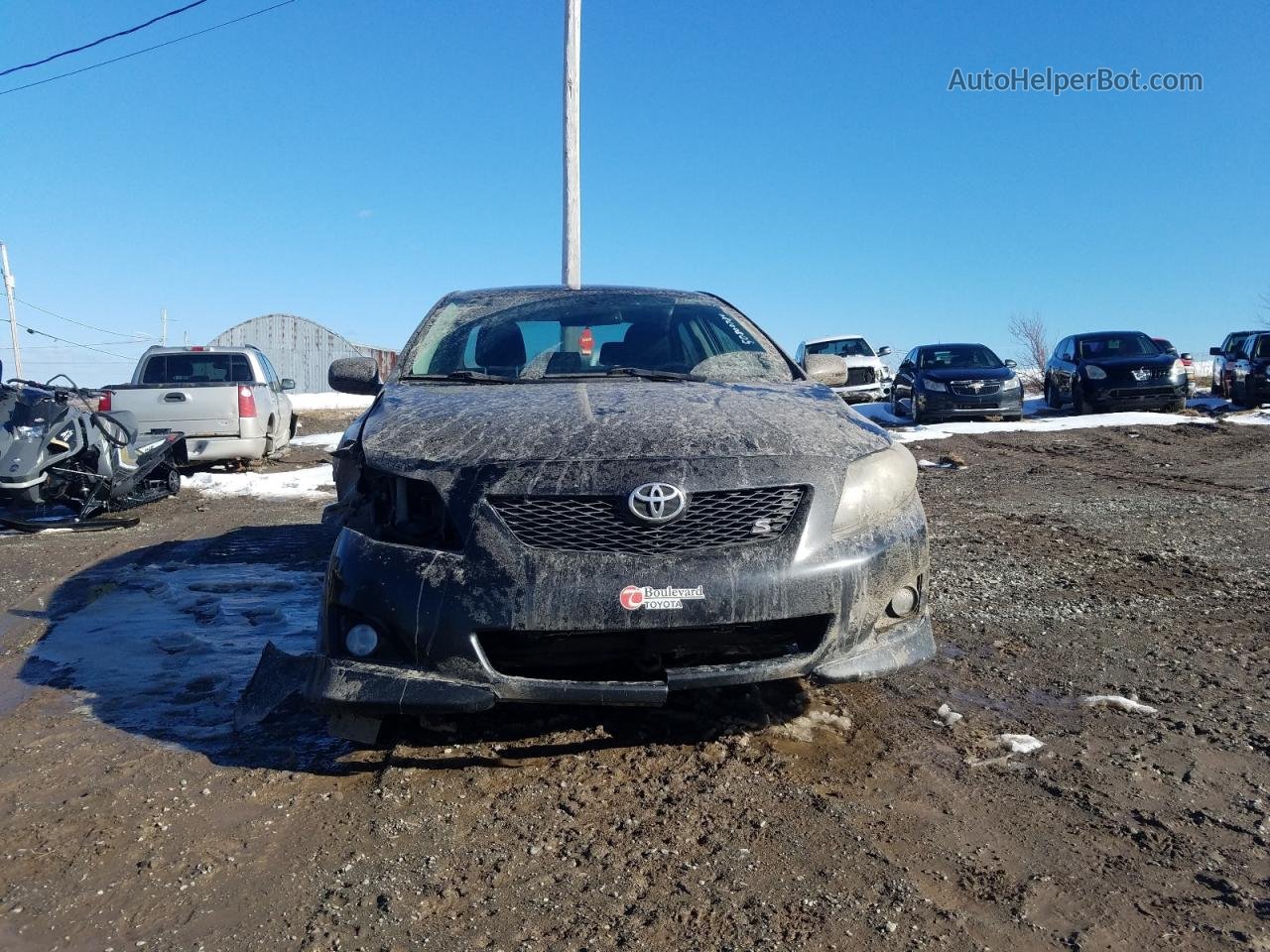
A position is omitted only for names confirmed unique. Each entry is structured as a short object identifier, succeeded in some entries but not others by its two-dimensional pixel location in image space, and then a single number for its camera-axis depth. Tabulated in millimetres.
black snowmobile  8195
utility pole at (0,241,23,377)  34219
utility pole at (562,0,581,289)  13250
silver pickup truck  11859
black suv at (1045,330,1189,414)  17172
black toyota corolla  2744
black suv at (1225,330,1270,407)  18531
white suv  22844
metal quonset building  39250
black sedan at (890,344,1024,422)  16391
